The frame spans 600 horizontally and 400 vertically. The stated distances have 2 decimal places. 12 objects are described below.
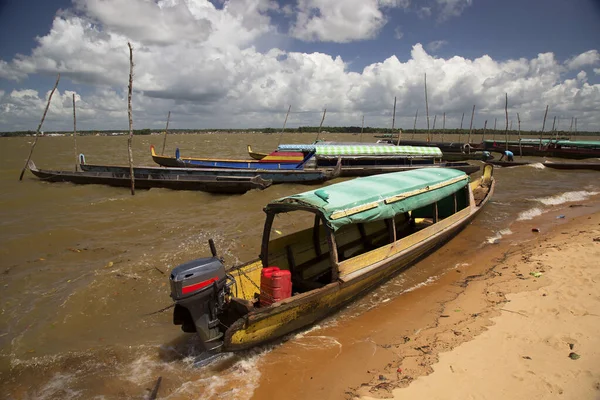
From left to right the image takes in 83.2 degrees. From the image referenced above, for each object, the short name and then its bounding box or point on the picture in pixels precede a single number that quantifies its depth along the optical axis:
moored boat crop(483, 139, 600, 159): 29.05
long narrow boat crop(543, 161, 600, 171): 23.48
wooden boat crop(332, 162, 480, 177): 19.91
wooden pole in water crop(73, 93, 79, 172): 18.59
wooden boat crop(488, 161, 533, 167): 24.69
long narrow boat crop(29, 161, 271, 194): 14.92
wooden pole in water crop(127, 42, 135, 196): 13.43
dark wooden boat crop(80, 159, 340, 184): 16.23
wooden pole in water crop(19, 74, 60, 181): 17.55
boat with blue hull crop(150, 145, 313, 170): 18.42
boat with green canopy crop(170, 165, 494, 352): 4.36
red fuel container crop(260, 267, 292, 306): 4.82
